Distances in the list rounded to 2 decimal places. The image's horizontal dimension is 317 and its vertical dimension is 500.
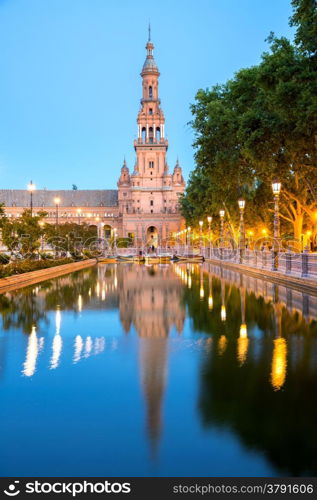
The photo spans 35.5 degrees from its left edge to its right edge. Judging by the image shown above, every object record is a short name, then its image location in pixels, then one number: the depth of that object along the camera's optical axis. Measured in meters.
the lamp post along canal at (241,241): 46.08
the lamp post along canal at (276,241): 32.40
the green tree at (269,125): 20.64
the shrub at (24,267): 27.20
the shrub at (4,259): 34.12
